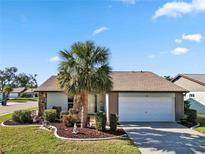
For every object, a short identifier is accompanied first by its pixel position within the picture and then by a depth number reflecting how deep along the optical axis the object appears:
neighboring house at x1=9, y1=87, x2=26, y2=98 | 57.93
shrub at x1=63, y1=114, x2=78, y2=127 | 11.44
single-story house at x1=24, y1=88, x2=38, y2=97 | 58.57
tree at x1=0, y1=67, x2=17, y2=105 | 62.69
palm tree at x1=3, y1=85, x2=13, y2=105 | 34.84
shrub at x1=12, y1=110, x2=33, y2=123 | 12.76
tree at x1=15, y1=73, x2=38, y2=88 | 66.80
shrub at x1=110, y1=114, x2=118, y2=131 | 10.58
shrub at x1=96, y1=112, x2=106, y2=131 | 10.45
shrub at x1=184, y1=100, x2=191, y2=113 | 15.96
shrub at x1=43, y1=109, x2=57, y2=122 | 12.77
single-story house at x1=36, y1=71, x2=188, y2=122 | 13.95
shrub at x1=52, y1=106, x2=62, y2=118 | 14.30
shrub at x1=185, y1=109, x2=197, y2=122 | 13.54
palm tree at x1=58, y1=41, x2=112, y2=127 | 10.65
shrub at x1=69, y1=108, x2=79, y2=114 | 13.18
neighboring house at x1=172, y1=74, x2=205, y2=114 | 19.13
